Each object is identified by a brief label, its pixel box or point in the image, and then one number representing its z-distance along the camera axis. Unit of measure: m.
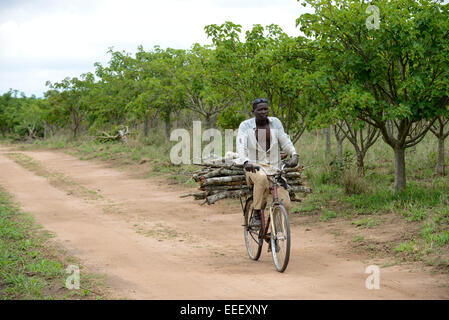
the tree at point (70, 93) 34.91
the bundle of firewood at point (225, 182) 11.50
